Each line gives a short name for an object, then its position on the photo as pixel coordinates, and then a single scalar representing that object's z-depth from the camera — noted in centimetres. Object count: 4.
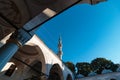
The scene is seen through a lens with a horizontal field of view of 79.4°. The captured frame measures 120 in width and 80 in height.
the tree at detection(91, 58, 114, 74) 1431
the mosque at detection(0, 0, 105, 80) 204
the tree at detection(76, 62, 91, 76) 1446
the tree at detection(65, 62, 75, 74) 1464
